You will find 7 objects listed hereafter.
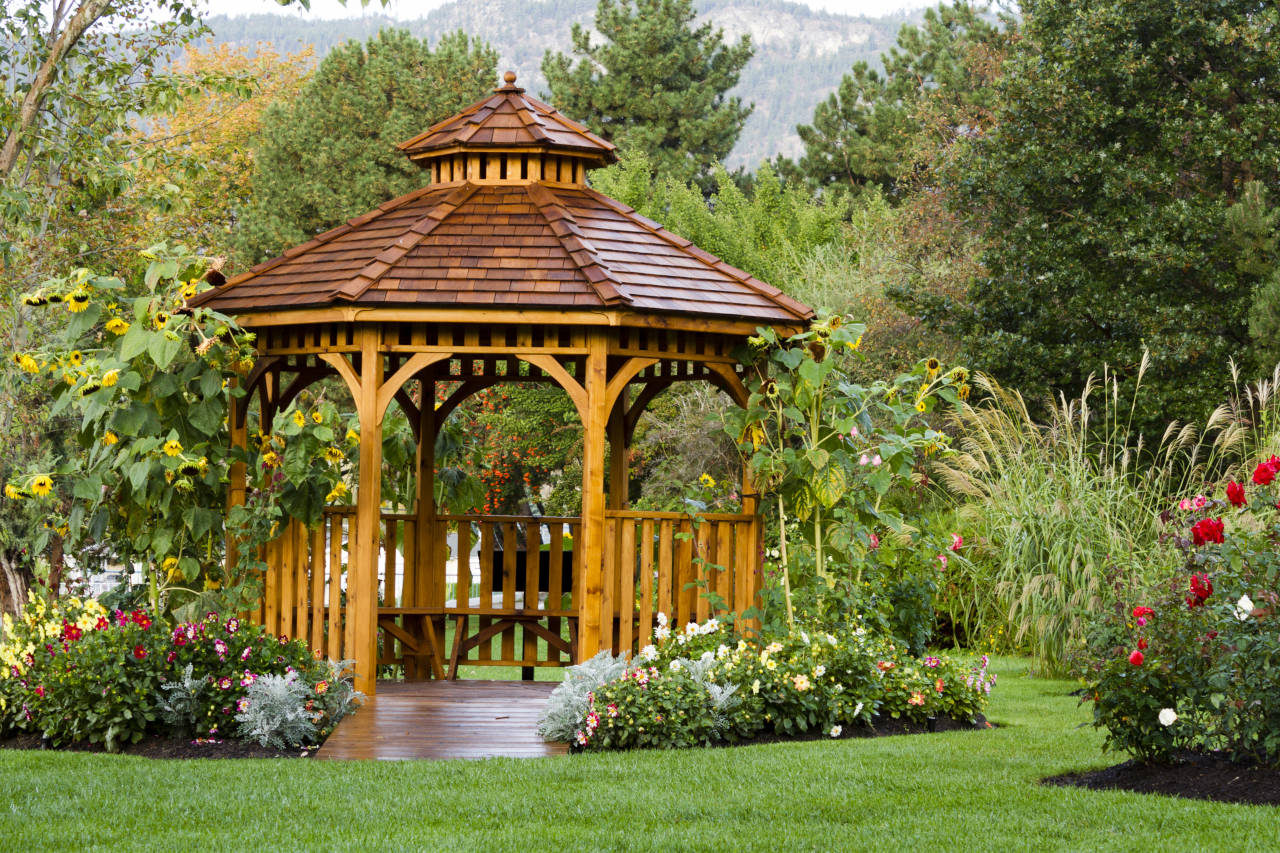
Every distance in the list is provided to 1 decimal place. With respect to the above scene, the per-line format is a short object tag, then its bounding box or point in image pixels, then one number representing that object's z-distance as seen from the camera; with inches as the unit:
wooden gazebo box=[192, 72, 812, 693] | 629.9
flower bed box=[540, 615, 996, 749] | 558.6
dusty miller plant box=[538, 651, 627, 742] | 565.9
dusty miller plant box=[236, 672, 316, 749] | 558.6
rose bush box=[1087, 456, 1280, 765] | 423.8
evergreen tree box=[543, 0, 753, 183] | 2374.5
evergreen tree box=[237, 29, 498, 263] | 1904.5
